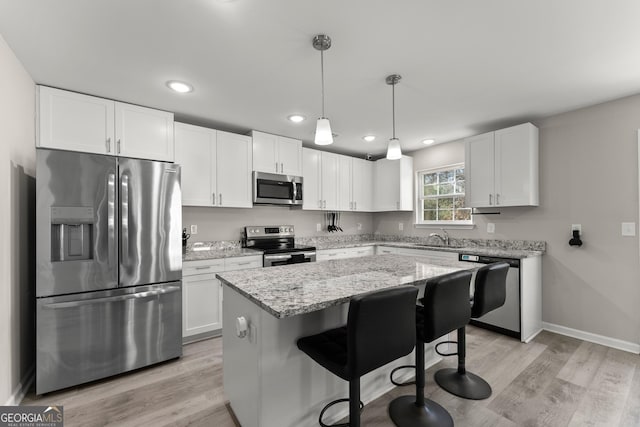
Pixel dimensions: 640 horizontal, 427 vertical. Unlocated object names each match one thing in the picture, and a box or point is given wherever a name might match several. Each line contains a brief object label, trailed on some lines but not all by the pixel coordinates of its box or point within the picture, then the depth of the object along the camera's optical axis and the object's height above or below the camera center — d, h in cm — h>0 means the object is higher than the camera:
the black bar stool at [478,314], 198 -72
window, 421 +24
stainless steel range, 346 -44
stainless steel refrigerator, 206 -41
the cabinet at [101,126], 236 +81
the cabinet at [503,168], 321 +53
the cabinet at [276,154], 366 +80
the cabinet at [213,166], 315 +56
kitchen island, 145 -68
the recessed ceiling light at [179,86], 238 +110
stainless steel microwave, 363 +33
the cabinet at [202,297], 290 -88
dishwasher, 299 -105
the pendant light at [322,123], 182 +62
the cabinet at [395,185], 464 +47
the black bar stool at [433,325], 160 -68
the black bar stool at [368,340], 124 -59
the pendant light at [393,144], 233 +58
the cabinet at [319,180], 418 +51
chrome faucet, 420 -36
